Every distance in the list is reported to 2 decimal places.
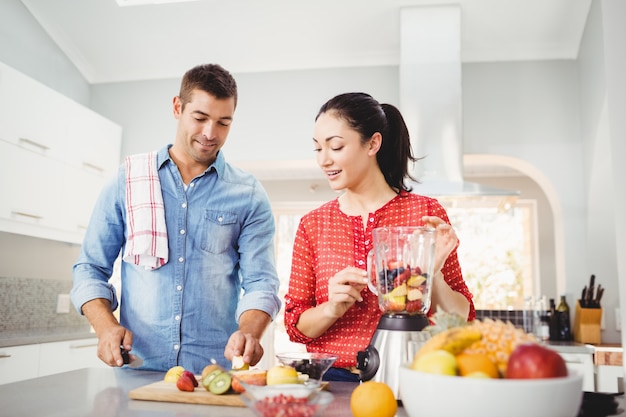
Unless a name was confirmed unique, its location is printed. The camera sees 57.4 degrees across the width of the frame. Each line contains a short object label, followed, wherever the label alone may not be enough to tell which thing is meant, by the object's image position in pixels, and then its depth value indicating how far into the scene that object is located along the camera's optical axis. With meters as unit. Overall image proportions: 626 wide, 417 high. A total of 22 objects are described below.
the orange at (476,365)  0.74
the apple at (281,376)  1.00
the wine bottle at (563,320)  3.52
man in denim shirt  1.66
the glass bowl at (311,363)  1.12
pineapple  0.77
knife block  3.30
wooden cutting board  1.05
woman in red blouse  1.38
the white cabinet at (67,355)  2.99
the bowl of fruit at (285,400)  0.79
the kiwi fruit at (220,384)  1.08
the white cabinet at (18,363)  2.71
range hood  3.36
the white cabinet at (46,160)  3.04
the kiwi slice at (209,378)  1.09
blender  1.02
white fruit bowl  0.70
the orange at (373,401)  0.85
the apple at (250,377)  1.01
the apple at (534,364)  0.71
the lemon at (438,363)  0.74
